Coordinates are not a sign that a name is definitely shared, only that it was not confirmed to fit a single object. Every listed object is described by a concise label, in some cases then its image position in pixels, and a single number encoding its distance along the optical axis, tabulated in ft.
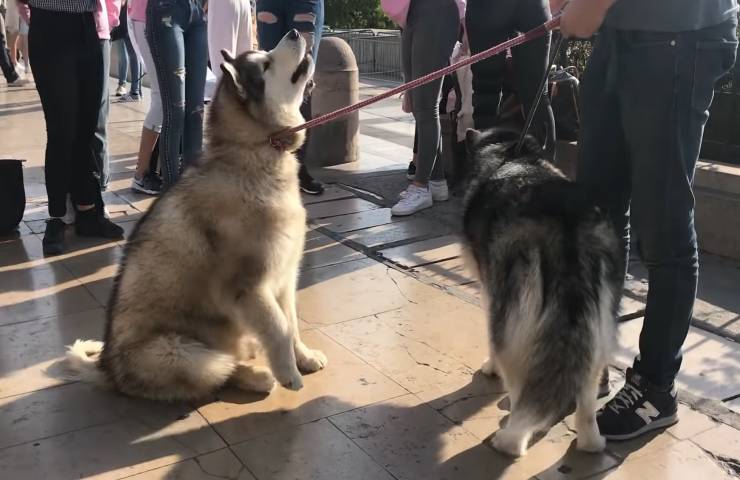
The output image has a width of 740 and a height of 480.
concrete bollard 25.54
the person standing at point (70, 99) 16.47
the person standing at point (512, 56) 17.54
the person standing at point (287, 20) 20.79
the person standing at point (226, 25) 23.04
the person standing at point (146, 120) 20.36
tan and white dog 10.57
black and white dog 8.63
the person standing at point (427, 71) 19.12
